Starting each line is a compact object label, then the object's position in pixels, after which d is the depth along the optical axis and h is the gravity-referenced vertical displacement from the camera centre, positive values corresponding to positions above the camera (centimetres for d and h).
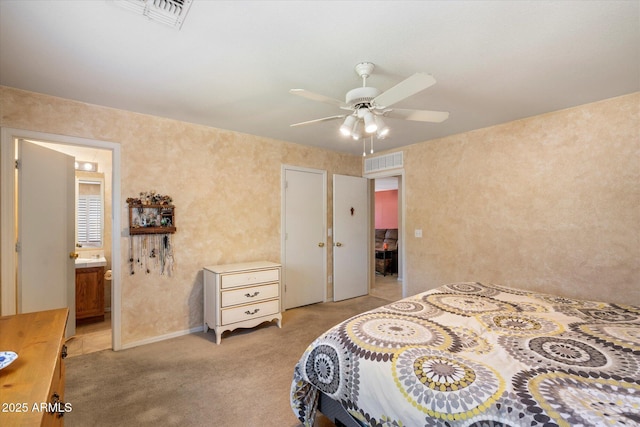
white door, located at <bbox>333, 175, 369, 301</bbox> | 445 -33
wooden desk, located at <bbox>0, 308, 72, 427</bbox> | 73 -50
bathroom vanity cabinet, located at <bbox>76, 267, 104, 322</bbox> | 347 -95
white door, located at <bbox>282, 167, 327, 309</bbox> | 400 -30
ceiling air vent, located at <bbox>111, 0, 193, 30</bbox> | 141 +107
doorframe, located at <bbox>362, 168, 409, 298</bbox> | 415 -19
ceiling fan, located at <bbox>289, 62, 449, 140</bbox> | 166 +73
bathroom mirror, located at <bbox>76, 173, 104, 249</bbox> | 391 +11
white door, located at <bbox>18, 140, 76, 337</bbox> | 254 -12
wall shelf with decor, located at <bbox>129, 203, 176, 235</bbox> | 285 -2
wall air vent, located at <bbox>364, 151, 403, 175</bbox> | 431 +86
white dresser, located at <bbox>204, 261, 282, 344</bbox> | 294 -87
